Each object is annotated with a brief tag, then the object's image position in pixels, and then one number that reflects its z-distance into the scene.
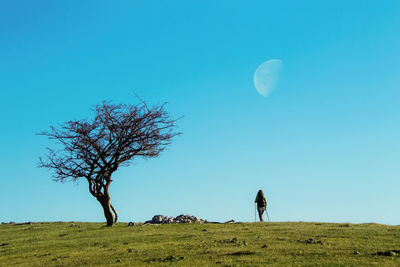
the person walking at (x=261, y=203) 39.28
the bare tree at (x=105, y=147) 40.75
